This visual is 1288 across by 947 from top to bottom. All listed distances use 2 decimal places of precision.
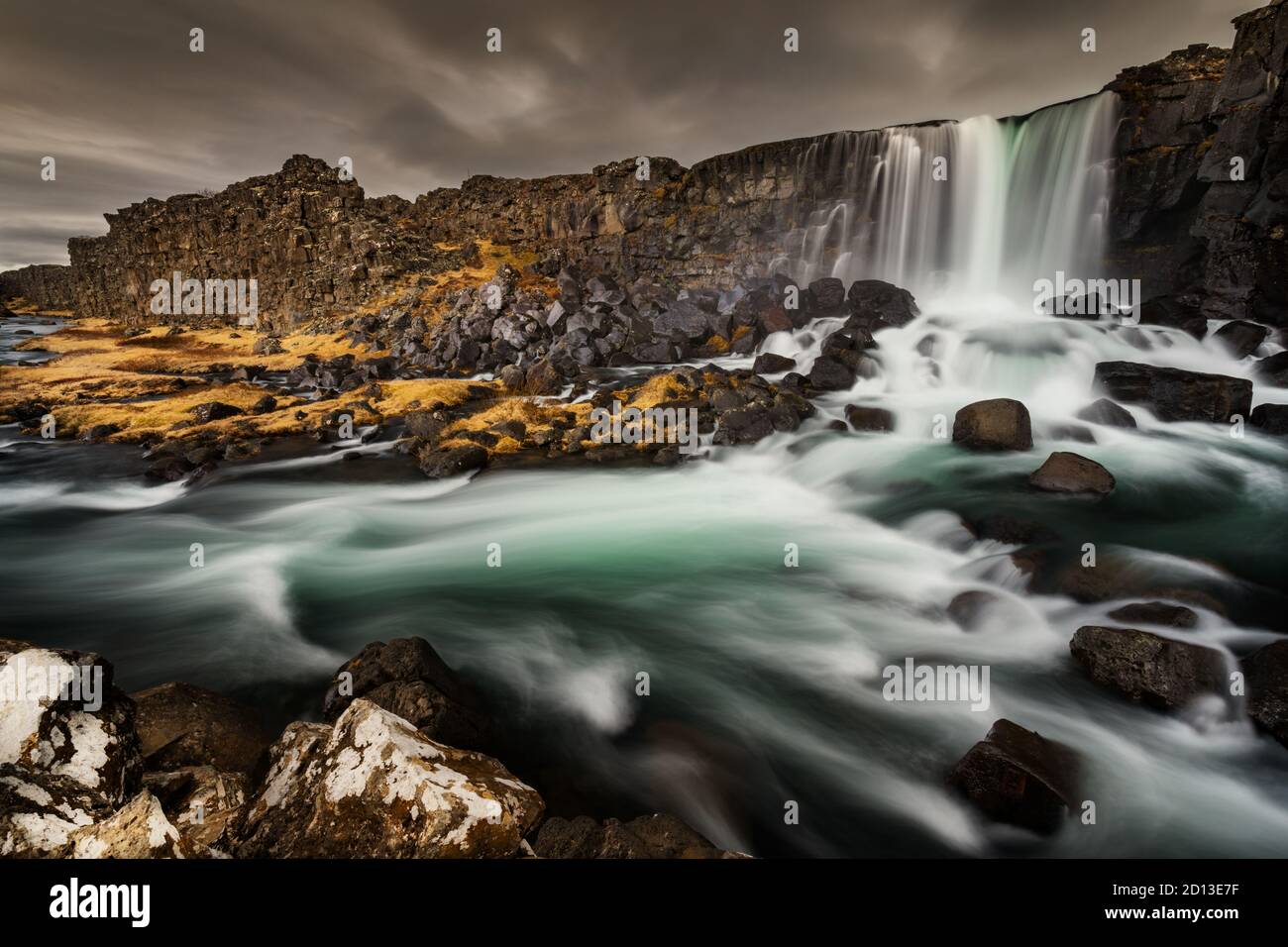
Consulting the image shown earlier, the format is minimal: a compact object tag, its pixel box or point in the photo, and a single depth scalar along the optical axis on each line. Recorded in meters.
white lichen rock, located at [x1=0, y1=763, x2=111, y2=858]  3.28
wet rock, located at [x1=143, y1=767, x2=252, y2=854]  3.88
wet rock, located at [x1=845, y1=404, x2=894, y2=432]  18.12
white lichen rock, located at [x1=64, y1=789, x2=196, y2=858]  3.26
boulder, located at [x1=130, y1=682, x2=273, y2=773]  5.17
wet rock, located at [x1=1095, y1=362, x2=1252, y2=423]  15.57
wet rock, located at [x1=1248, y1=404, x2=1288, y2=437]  14.62
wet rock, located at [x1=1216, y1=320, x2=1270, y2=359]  18.98
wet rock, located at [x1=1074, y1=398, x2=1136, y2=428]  15.90
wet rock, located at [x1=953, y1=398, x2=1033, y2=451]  14.94
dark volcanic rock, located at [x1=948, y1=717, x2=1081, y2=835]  5.43
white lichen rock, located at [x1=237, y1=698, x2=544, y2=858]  3.60
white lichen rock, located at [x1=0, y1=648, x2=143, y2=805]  3.72
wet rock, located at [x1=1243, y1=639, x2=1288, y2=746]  6.23
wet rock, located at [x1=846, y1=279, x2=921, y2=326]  26.84
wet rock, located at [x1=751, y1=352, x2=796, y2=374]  24.41
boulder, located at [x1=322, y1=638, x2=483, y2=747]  5.88
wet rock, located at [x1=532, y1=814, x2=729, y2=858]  4.18
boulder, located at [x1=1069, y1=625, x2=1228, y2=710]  6.64
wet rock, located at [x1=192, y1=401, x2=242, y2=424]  21.73
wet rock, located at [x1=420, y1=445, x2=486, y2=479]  16.78
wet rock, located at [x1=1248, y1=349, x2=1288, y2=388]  17.00
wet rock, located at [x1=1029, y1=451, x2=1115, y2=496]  12.10
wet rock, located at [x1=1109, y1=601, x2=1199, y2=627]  7.77
